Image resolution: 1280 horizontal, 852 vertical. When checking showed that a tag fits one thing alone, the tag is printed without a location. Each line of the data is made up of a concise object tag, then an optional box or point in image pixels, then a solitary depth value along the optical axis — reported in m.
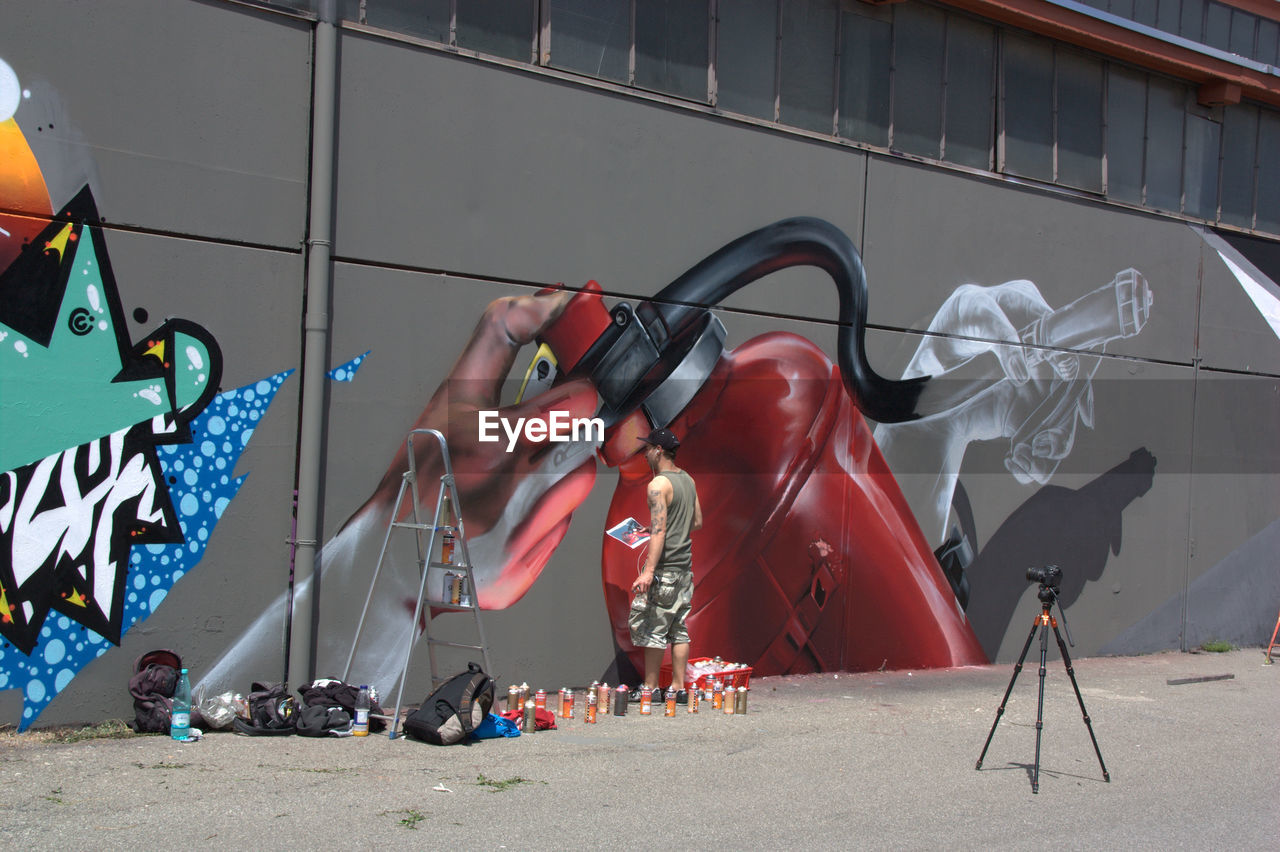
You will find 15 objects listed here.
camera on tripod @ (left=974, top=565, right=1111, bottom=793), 6.59
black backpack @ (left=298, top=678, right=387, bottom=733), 7.09
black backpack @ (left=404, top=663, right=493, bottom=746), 6.76
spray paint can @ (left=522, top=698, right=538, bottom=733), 7.34
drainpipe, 7.41
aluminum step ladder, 7.30
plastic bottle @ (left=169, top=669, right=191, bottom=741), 6.61
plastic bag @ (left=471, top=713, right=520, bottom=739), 7.09
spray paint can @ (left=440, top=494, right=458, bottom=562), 7.46
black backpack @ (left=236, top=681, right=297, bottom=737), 6.87
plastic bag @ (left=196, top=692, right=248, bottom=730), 6.84
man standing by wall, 8.26
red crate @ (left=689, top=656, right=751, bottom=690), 8.62
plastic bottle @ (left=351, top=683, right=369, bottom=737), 6.98
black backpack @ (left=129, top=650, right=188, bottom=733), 6.72
